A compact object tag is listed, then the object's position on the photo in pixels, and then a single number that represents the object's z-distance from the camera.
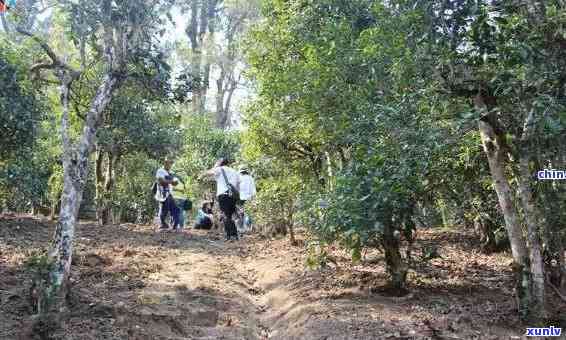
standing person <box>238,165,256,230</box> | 11.93
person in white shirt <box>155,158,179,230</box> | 12.31
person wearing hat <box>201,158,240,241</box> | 11.80
